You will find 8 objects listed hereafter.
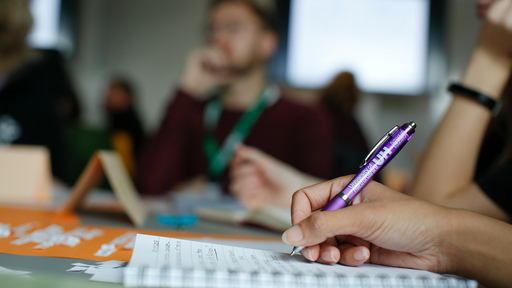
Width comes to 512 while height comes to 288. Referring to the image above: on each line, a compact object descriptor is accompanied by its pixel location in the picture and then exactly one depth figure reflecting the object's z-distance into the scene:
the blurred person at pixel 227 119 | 1.61
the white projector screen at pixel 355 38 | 2.99
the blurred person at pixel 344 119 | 1.54
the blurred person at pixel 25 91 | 1.50
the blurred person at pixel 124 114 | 3.22
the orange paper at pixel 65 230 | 0.46
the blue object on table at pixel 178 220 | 0.75
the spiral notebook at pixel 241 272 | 0.32
